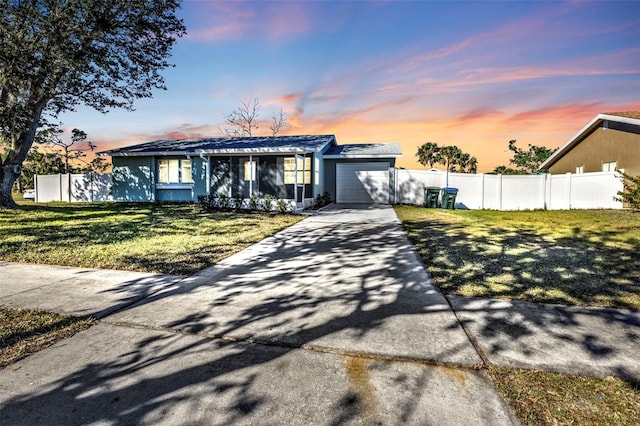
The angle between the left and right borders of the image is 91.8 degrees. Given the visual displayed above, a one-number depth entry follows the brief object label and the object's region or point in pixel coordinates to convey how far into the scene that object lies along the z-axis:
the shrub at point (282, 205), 13.07
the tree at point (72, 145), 31.16
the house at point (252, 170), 14.87
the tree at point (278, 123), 33.34
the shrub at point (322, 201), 15.40
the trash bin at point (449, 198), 15.16
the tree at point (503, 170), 39.56
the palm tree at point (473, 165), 43.81
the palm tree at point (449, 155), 45.59
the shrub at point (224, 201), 14.36
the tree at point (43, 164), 34.53
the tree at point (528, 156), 43.88
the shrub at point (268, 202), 13.62
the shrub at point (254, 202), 13.93
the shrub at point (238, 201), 14.12
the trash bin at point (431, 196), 15.77
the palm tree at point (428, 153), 48.41
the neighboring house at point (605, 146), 13.78
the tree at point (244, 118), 32.81
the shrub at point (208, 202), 14.28
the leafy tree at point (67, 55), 10.98
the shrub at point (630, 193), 11.25
